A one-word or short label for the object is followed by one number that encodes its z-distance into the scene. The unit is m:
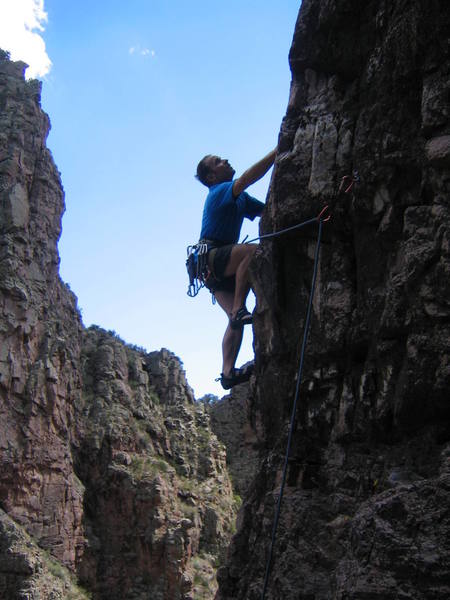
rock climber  7.66
